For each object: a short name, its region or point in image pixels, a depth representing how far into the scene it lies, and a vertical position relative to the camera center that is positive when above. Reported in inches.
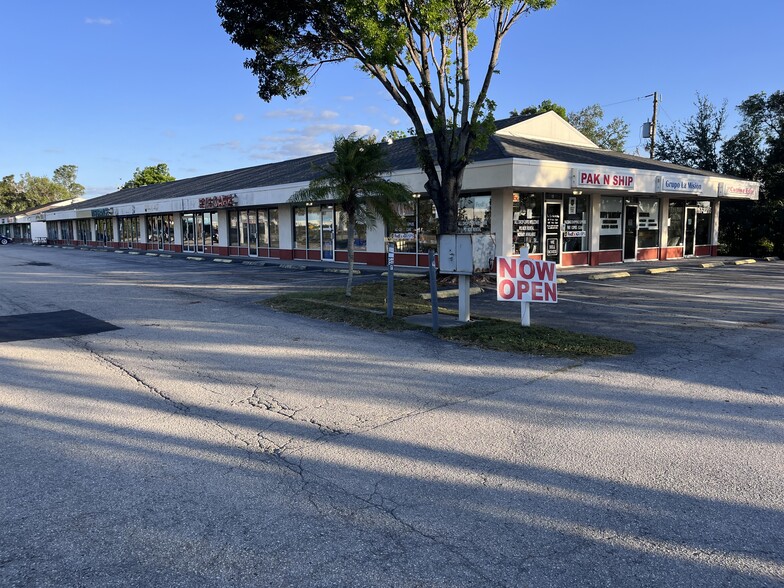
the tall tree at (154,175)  3326.8 +377.1
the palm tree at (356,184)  529.3 +51.0
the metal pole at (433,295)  380.8 -39.6
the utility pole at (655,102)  1424.6 +338.2
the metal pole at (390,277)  422.0 -30.8
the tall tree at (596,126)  2138.3 +406.3
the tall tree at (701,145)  1273.4 +206.3
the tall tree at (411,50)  564.7 +206.1
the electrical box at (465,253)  381.7 -11.5
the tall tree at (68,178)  5531.5 +604.7
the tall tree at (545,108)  1675.7 +389.0
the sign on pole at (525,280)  357.1 -28.2
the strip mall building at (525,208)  749.3 +49.2
